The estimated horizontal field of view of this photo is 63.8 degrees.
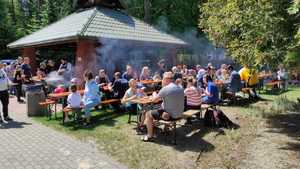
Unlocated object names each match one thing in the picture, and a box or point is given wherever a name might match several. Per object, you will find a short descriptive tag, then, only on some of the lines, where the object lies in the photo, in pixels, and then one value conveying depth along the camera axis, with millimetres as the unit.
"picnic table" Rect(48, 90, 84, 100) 6911
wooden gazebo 10513
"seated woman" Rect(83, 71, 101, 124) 6683
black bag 6247
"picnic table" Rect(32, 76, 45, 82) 10354
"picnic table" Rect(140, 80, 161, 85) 8833
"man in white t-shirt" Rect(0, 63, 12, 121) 6986
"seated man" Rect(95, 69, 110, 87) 8368
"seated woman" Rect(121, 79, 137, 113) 6522
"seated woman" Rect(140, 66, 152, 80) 9292
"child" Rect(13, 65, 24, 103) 9648
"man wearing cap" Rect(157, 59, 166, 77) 10553
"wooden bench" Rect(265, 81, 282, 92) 11643
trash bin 7402
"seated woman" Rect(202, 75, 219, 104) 6837
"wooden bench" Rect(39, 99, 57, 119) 7006
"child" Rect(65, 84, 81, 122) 6500
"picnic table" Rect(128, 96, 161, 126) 5925
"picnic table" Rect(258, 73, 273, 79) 11528
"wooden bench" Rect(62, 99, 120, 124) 6564
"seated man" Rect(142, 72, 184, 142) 5311
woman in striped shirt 6540
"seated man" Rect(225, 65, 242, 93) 8593
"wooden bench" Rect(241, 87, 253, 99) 9028
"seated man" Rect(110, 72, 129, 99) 7729
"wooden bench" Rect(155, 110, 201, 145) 5387
